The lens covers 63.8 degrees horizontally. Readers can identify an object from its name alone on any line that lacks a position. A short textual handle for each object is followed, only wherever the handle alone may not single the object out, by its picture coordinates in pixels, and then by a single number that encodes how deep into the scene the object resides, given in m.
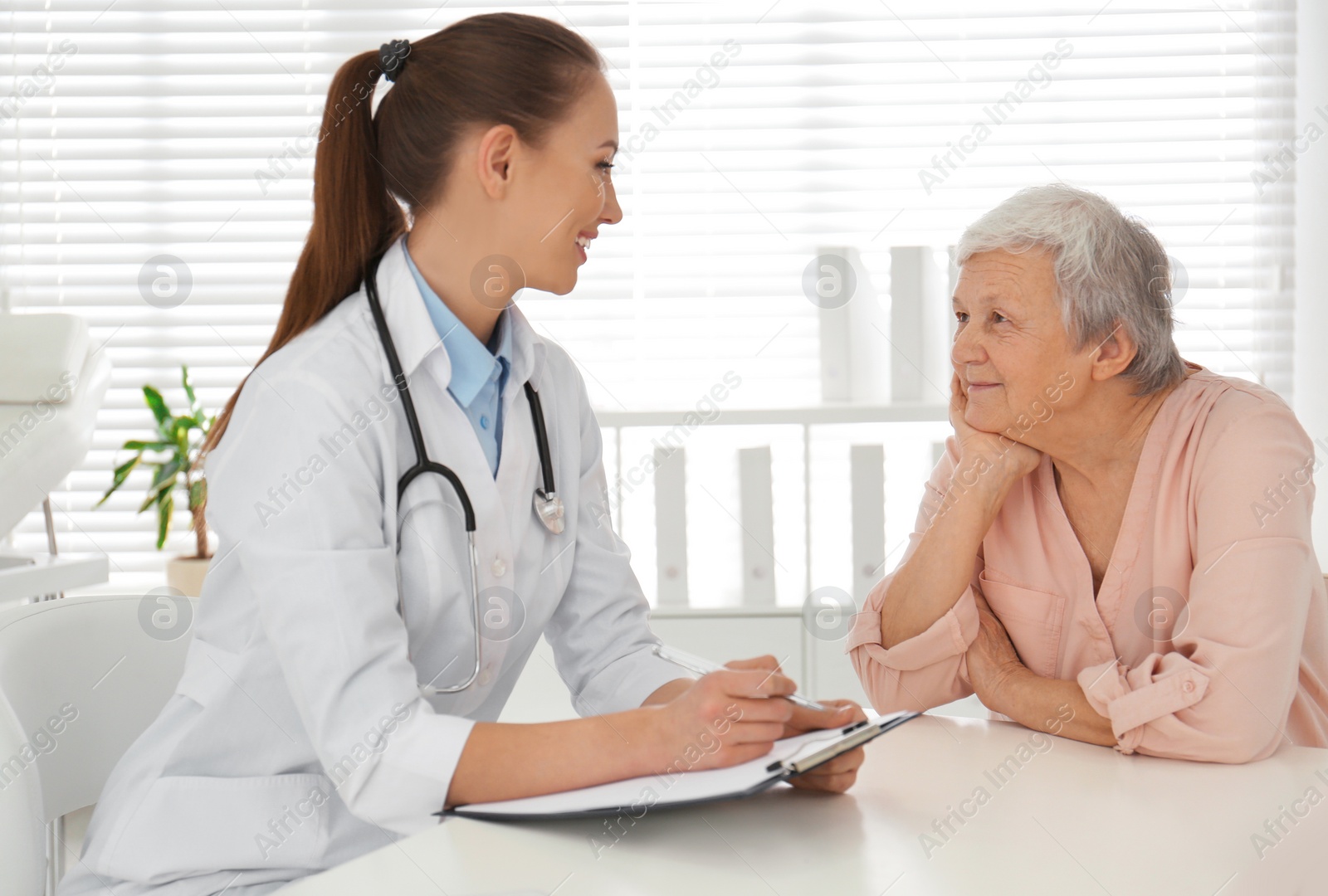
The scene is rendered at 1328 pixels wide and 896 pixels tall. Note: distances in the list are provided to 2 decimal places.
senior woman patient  1.25
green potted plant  2.87
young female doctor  0.91
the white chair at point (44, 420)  2.20
